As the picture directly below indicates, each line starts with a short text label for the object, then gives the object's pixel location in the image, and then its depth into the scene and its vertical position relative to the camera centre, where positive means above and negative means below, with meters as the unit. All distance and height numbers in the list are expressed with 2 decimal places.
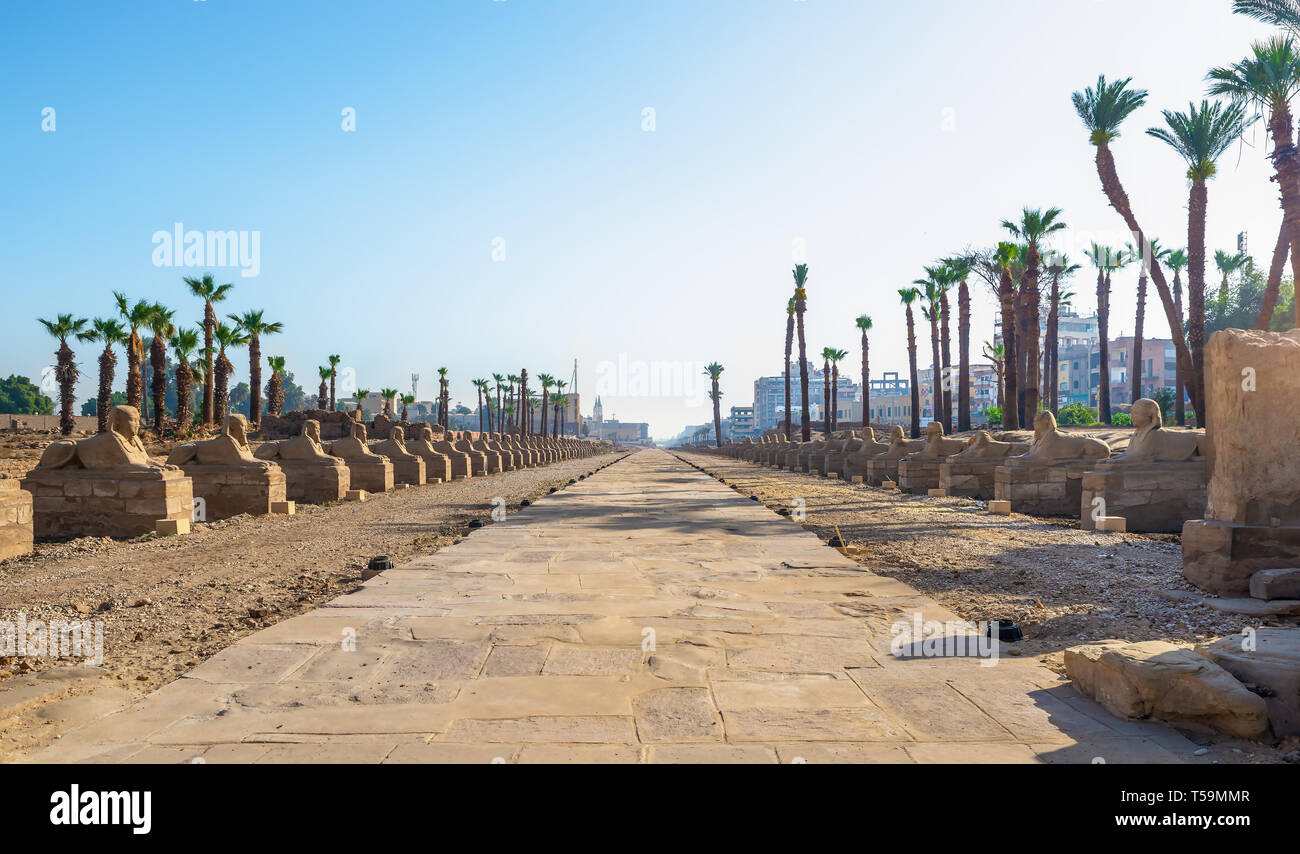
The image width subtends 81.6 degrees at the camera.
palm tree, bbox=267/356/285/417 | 46.34 +2.17
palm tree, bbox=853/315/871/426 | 46.39 +4.29
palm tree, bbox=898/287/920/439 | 40.45 +4.43
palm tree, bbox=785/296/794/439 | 50.81 +5.98
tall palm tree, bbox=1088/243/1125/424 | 39.62 +6.49
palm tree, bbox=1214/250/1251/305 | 44.38 +8.61
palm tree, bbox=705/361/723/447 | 91.44 +4.85
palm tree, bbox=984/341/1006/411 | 41.12 +3.20
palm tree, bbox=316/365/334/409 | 57.59 +3.48
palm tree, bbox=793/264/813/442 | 44.66 +6.64
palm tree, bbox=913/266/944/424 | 42.53 +6.46
